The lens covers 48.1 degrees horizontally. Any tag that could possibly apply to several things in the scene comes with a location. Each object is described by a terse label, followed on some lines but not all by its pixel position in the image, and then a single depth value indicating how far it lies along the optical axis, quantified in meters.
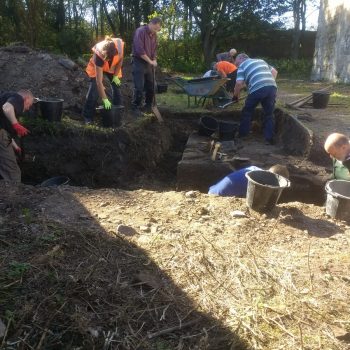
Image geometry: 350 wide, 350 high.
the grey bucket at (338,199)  3.63
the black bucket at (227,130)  7.52
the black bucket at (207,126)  7.79
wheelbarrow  8.39
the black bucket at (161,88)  11.24
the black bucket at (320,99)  9.39
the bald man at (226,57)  12.31
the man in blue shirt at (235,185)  4.40
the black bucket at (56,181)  5.18
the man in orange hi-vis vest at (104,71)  6.16
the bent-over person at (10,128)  4.63
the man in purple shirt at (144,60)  7.37
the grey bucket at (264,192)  3.61
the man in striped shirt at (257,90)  7.07
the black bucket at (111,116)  6.74
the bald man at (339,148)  3.87
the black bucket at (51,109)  6.45
